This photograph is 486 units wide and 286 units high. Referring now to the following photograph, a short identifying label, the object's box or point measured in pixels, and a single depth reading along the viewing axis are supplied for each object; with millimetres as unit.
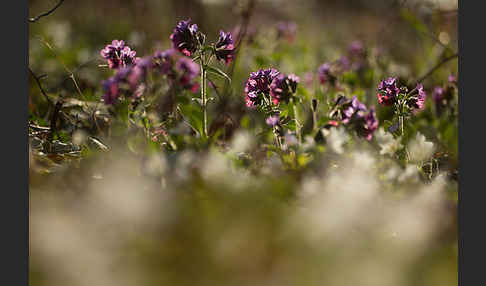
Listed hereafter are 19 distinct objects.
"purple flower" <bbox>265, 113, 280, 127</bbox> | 1853
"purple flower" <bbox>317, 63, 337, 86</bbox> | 2060
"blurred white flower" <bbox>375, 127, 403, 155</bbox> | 1861
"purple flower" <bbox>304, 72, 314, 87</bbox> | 2151
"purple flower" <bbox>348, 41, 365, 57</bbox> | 2275
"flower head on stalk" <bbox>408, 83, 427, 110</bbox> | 1827
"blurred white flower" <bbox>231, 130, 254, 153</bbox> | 1856
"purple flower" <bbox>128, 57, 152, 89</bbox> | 1755
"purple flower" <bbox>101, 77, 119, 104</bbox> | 1749
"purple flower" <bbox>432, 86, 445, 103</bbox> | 2008
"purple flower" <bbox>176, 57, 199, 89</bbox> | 1788
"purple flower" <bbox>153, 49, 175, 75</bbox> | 1782
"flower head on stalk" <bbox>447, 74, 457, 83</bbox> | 2004
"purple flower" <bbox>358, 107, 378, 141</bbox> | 1882
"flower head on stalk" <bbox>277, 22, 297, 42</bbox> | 2381
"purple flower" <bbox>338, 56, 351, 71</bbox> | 2131
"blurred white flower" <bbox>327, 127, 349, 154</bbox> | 1864
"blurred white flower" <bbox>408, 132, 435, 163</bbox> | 1856
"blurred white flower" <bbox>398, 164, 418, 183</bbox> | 1830
